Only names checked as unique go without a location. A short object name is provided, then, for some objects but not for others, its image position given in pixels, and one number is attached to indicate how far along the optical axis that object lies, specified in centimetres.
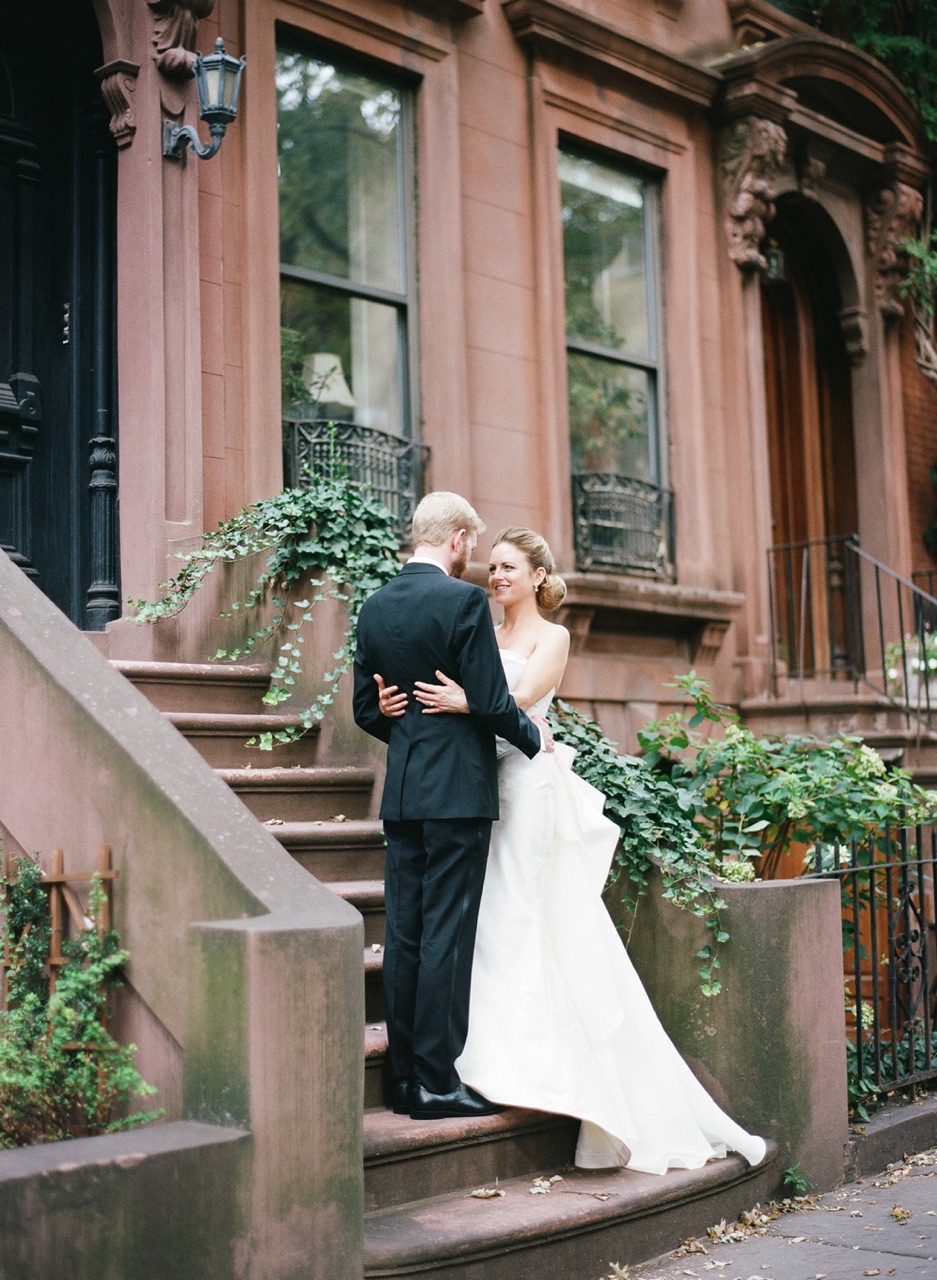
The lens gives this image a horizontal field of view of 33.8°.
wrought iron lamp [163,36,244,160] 734
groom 480
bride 495
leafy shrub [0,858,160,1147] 405
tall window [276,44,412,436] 877
